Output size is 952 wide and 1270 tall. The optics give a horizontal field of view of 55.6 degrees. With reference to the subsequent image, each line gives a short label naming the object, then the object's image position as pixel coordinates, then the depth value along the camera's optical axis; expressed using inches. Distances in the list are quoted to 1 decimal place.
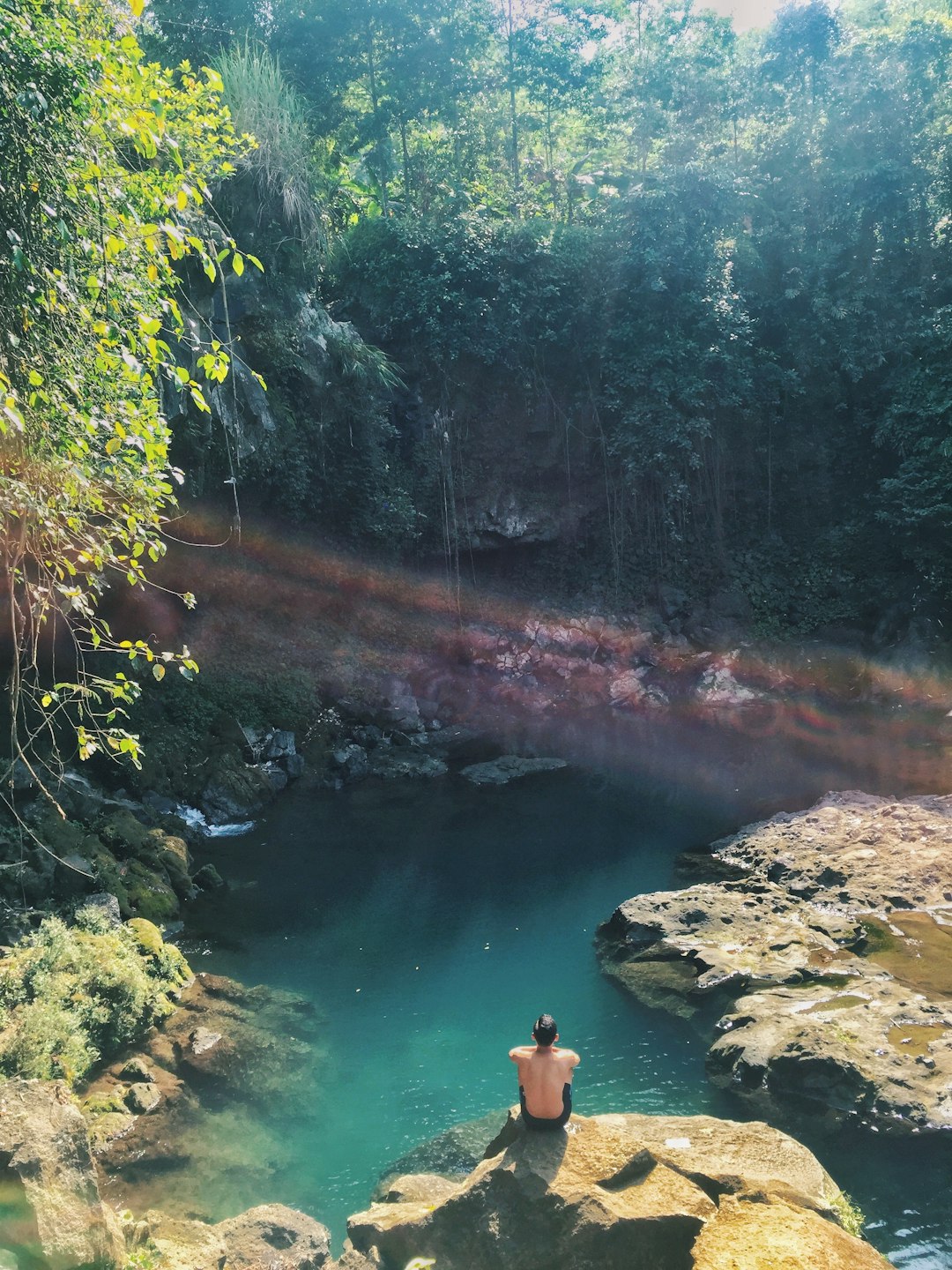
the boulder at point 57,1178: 169.5
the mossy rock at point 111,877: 383.9
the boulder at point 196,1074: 252.1
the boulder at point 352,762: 669.9
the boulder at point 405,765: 671.8
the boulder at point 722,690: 790.5
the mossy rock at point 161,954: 339.9
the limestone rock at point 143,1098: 268.7
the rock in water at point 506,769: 657.6
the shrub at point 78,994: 255.1
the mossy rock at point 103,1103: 258.5
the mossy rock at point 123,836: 438.9
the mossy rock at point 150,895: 400.8
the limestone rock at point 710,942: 332.8
